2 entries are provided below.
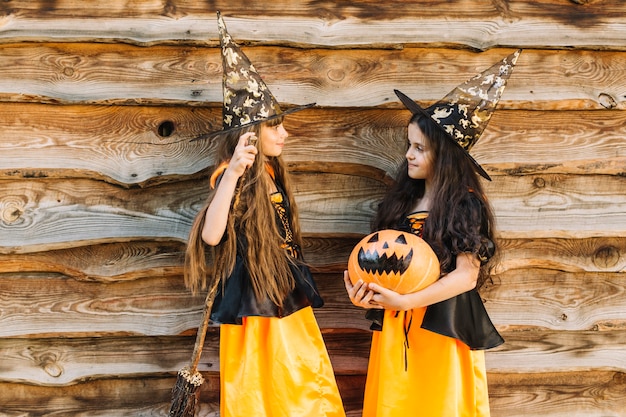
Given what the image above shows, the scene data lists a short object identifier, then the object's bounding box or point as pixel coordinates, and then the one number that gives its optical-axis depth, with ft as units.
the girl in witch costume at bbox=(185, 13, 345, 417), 8.66
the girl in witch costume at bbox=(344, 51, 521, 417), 8.60
